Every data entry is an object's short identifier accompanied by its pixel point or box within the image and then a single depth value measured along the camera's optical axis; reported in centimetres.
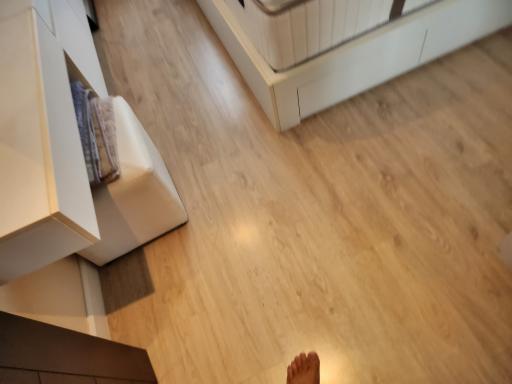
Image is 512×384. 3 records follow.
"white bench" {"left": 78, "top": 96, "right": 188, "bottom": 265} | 112
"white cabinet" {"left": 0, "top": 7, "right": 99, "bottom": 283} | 71
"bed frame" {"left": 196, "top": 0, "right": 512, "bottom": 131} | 141
